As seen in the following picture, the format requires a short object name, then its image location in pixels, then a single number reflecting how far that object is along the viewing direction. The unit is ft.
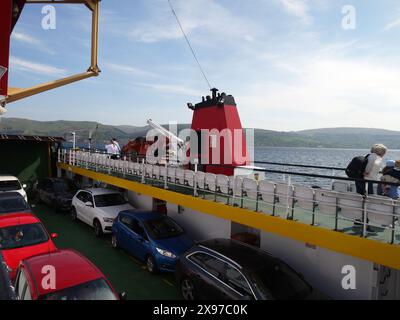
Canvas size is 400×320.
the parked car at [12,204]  34.99
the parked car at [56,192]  49.42
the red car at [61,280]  17.19
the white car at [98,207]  38.22
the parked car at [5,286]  16.78
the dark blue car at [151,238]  28.07
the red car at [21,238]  25.67
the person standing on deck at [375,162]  22.33
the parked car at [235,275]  19.34
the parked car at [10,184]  45.34
